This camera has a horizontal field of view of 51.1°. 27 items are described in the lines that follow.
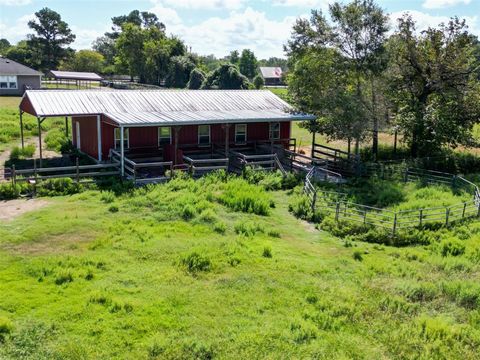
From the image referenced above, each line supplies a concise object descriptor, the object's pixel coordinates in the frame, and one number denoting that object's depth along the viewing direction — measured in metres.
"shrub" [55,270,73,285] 12.46
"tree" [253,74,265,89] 84.12
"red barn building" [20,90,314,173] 24.45
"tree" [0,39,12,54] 125.38
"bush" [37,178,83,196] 20.23
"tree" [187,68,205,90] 71.81
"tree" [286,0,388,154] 27.39
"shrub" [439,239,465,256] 15.42
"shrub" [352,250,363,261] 14.97
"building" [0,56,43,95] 58.66
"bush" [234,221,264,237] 16.59
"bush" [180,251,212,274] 13.52
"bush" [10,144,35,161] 26.58
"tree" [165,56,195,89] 76.69
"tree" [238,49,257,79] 112.81
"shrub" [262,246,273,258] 14.69
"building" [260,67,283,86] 123.36
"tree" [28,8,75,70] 96.25
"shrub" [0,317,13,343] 10.16
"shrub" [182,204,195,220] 17.81
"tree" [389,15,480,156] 27.84
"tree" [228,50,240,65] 124.10
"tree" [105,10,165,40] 135.12
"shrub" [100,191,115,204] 19.40
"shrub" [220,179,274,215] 19.08
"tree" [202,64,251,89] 65.81
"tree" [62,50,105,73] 98.06
